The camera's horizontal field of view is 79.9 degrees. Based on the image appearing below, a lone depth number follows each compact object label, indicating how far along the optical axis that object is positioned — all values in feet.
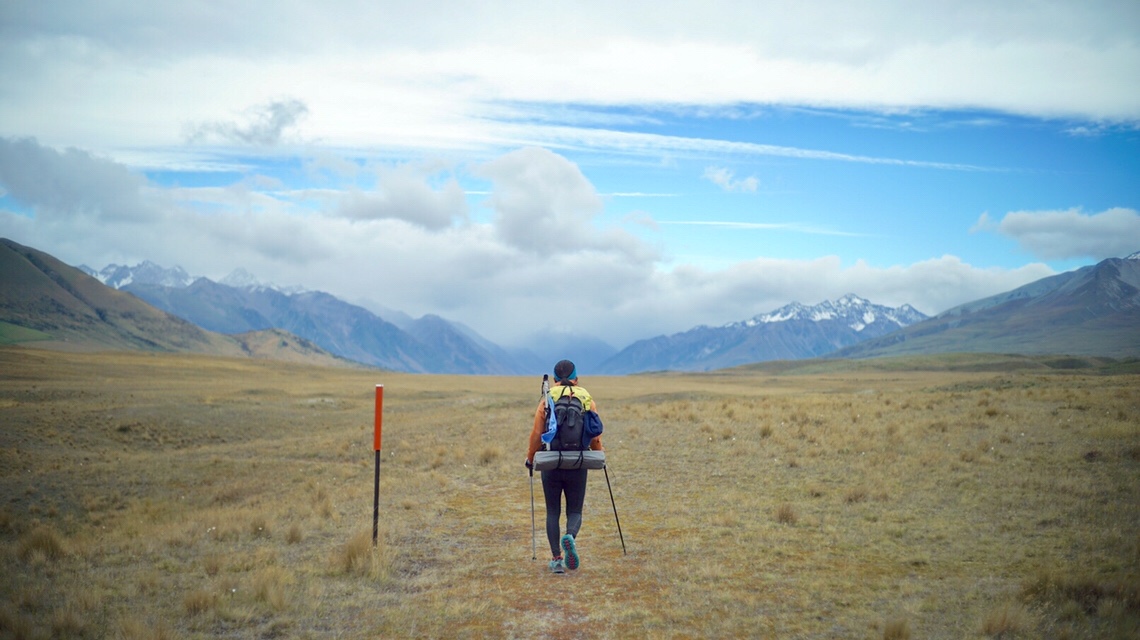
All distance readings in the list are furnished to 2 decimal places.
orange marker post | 35.06
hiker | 30.96
